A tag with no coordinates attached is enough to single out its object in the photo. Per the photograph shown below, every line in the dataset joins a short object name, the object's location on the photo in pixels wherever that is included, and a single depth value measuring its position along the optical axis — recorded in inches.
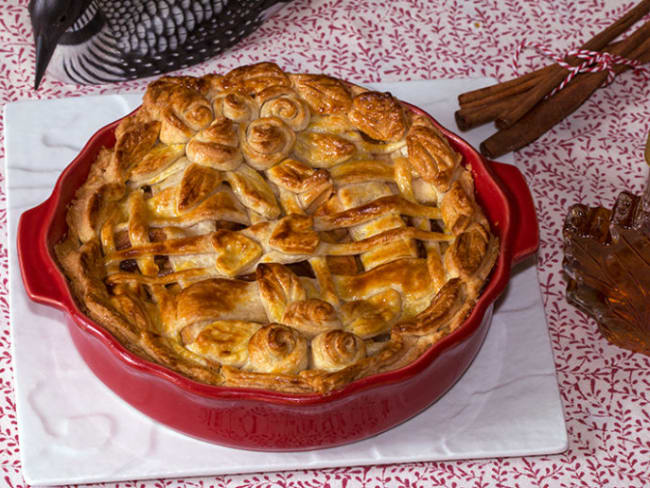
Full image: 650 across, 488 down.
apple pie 62.6
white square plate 66.4
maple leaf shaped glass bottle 69.8
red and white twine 87.7
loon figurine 86.8
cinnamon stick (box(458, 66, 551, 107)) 84.7
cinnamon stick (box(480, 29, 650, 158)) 83.4
